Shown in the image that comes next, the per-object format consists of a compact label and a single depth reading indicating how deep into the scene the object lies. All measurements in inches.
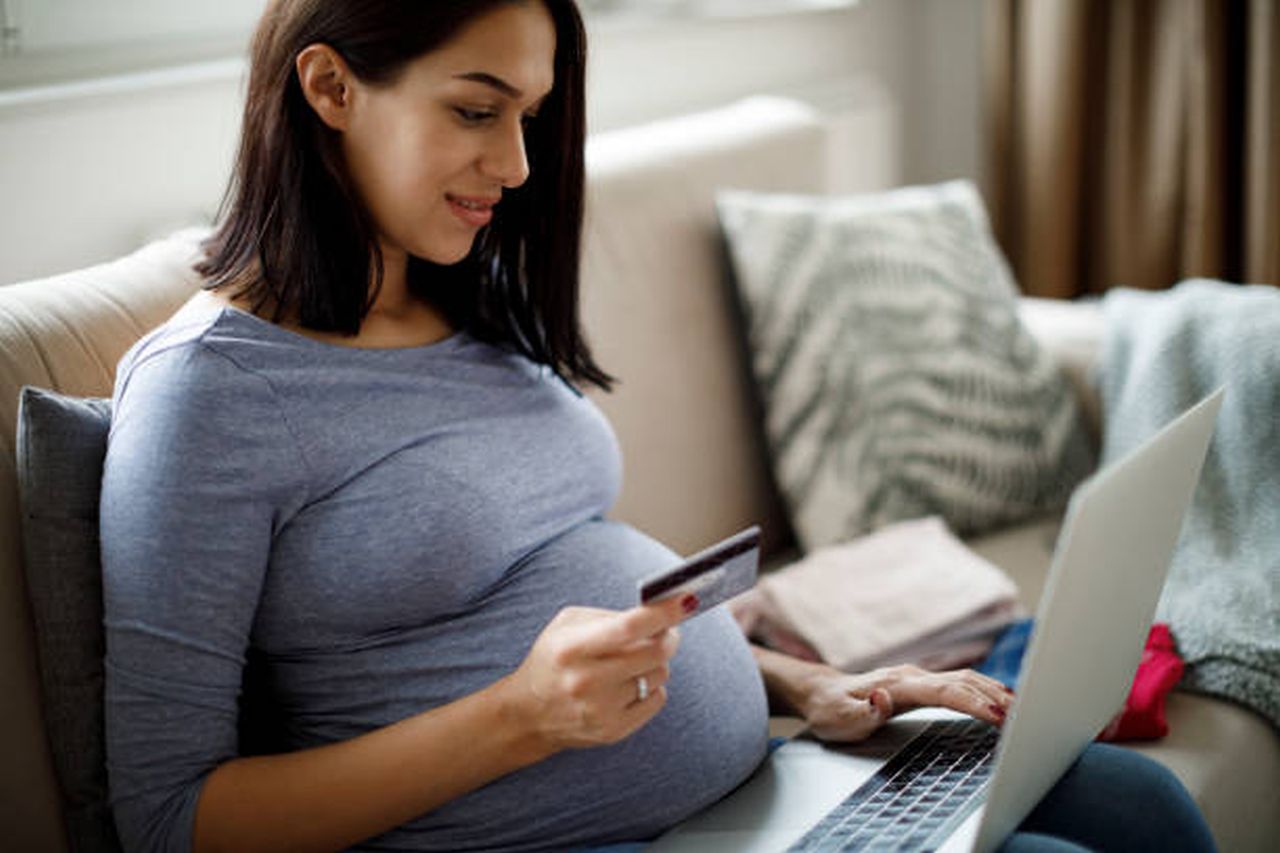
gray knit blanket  60.0
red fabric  56.6
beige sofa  43.3
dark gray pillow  42.1
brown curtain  105.3
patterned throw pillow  73.0
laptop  35.0
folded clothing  62.6
